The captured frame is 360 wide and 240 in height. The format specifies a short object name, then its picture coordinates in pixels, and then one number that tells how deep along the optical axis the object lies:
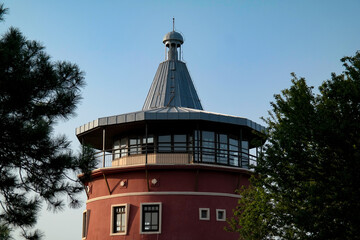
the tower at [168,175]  34.22
